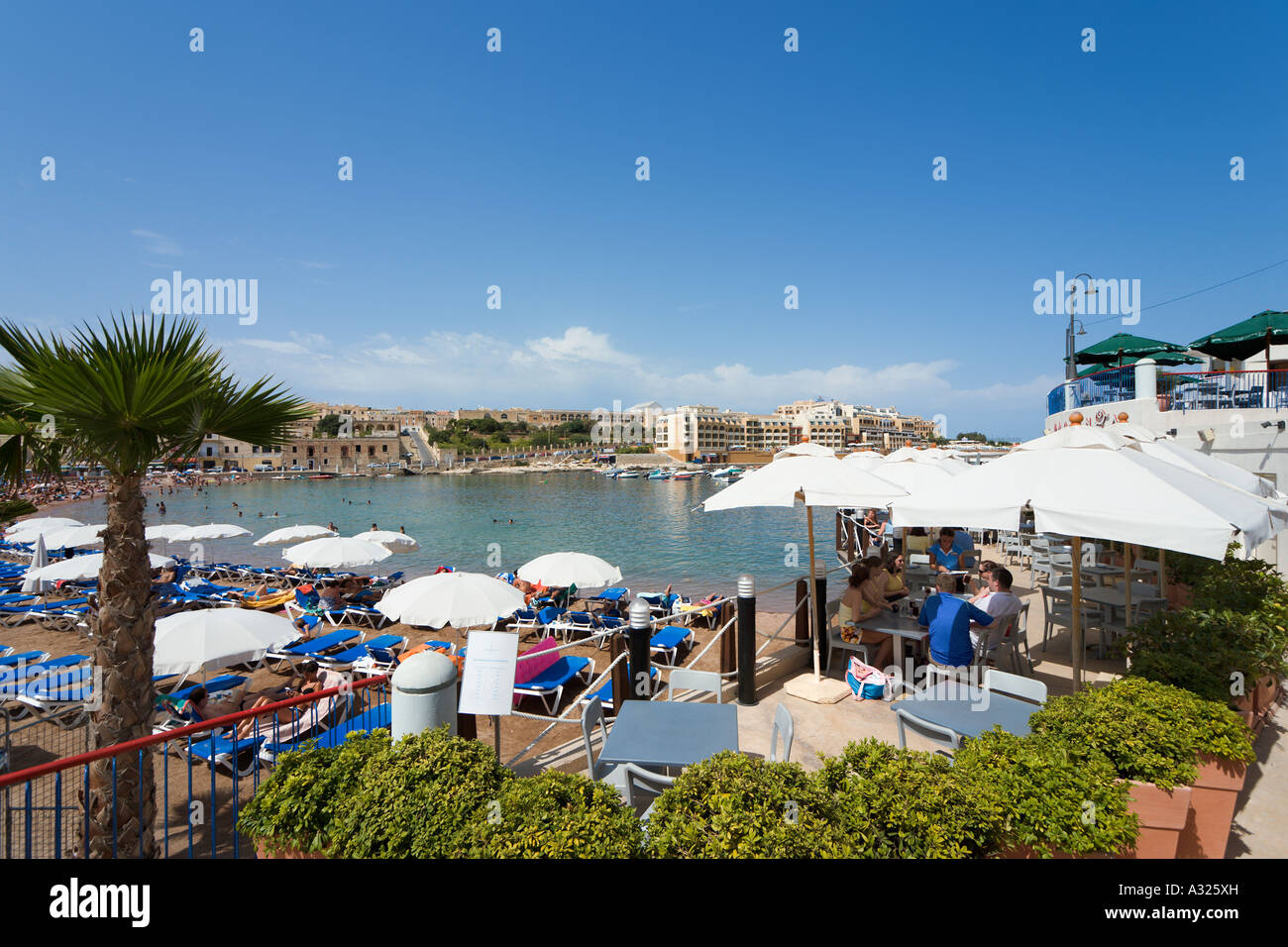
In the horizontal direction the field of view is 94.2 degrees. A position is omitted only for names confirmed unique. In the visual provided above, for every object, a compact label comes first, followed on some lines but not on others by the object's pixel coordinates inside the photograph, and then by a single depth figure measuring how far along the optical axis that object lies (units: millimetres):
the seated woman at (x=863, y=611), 5918
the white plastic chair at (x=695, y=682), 4512
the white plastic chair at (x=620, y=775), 2867
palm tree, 3557
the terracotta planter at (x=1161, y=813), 2484
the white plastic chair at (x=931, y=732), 3395
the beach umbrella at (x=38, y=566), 13039
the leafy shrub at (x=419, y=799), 2102
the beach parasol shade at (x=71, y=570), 12422
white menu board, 3430
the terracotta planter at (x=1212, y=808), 2766
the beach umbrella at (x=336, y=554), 14078
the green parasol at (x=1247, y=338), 11820
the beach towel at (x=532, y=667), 8320
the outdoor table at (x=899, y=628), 5602
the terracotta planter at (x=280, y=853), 2291
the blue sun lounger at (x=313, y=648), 10313
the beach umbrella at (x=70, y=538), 17641
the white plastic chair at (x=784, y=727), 3318
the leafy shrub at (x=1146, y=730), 2598
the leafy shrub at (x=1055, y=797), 2195
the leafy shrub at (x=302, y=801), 2293
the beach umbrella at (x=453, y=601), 9102
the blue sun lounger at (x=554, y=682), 8094
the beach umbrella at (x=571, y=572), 12164
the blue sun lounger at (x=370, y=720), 4680
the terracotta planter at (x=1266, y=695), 4172
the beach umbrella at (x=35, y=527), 20000
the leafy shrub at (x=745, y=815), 1908
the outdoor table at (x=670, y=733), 3057
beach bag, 5438
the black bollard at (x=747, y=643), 5121
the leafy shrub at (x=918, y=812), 2002
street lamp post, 18248
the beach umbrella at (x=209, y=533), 18688
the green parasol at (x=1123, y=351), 15131
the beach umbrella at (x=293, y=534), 17703
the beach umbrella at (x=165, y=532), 17484
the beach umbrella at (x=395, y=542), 17539
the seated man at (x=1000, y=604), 5430
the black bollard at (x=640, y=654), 4715
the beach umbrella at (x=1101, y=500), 3506
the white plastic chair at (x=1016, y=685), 3965
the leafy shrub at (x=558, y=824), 1952
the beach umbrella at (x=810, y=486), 5566
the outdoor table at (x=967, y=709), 3447
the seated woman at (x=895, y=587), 7168
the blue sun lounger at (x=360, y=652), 9953
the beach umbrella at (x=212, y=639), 6938
